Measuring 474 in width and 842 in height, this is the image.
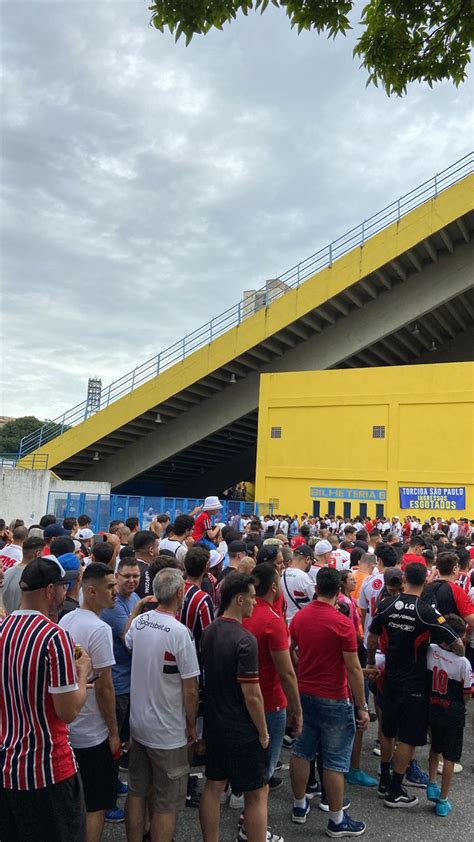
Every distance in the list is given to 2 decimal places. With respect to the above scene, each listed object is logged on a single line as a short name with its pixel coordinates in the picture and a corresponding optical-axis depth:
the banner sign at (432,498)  21.45
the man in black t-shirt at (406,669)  4.21
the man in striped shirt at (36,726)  2.39
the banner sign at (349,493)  23.14
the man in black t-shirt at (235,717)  3.17
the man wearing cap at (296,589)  5.28
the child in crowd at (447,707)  4.22
